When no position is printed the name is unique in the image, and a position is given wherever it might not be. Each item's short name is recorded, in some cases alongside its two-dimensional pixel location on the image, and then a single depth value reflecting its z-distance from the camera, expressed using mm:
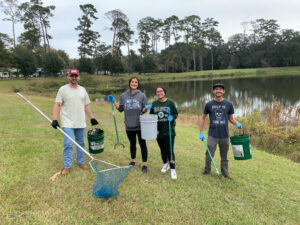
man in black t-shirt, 3713
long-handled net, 2766
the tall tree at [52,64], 36844
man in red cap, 3625
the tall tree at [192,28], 60094
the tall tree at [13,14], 34562
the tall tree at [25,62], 34188
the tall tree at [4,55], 31078
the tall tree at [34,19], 37688
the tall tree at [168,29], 57531
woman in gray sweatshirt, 3818
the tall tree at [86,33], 43156
